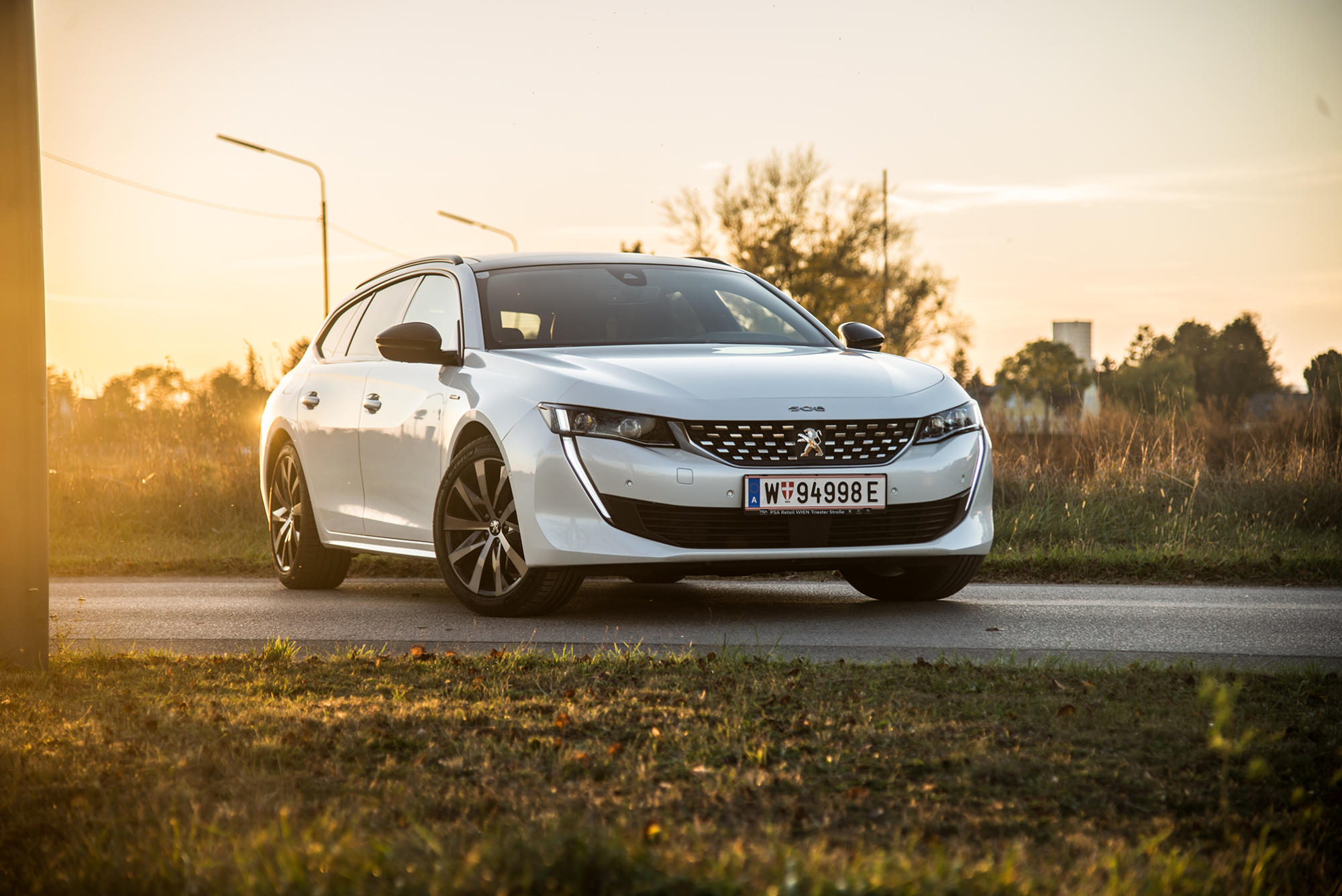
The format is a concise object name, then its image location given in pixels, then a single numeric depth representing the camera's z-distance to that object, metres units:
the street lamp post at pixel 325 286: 34.88
